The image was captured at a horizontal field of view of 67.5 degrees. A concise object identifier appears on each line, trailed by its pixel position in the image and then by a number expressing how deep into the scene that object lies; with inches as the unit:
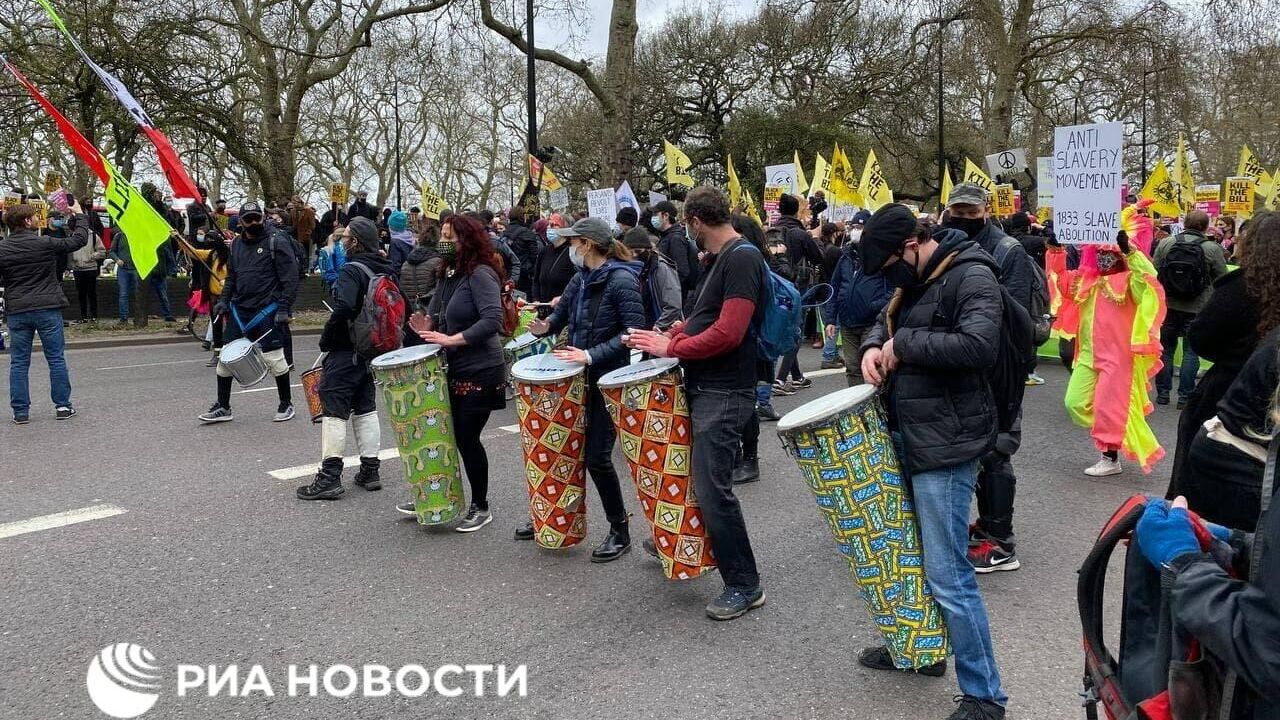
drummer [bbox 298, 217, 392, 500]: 219.5
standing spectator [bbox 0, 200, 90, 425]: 307.6
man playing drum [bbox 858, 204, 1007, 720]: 116.2
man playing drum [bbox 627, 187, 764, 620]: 149.9
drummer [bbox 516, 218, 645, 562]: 179.2
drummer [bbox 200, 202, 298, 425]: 301.3
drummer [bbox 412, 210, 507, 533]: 197.8
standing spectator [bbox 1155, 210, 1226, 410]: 305.7
